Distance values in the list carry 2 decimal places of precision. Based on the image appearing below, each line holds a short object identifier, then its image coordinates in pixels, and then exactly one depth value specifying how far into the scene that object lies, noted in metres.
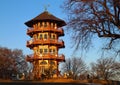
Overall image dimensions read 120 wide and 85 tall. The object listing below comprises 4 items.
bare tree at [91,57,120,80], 70.40
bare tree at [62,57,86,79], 74.92
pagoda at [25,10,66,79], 58.88
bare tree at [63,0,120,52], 16.23
